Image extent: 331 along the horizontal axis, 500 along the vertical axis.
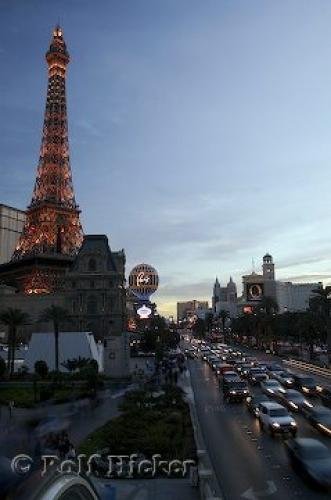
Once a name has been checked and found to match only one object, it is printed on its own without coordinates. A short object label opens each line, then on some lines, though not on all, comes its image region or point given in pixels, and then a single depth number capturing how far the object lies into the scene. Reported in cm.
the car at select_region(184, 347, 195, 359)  10772
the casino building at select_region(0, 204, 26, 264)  16938
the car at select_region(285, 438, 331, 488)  1805
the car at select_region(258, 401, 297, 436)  2659
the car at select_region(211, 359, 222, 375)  6721
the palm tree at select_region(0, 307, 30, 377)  5828
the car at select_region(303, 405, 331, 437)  2657
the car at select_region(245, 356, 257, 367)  6579
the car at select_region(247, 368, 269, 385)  5269
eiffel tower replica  12794
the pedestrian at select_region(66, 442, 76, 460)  2158
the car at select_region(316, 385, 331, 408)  3524
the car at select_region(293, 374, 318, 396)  4229
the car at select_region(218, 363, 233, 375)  6281
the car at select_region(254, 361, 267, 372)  5995
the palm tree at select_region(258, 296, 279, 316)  12722
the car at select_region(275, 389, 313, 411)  3388
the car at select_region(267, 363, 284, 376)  5620
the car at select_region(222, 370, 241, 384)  4619
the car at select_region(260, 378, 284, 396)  3950
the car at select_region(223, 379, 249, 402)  4113
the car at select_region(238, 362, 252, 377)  5889
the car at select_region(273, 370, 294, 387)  4758
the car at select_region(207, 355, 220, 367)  7889
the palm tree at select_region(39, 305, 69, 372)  6019
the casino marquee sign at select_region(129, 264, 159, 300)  14775
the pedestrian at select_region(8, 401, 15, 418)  3817
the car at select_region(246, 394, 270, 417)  3231
